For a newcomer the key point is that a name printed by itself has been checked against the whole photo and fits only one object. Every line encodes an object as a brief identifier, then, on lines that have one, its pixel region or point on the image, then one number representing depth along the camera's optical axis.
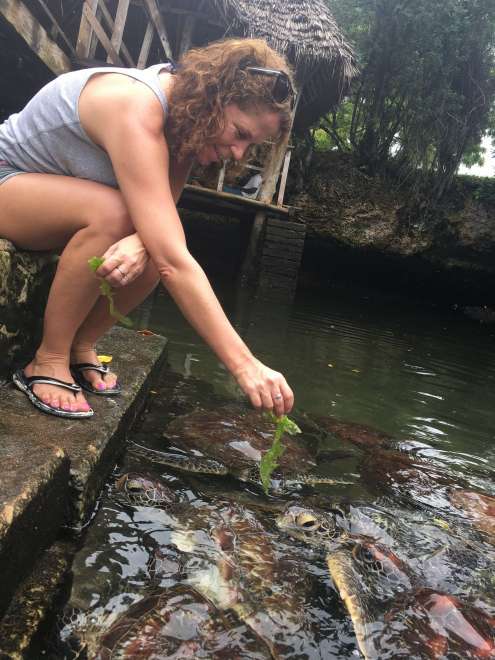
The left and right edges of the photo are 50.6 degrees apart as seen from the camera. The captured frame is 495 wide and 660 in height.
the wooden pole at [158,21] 7.41
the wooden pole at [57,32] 6.18
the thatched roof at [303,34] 8.93
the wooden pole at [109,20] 6.79
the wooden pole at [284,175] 10.17
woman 1.55
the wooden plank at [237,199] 9.71
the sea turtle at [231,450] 2.21
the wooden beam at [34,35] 4.96
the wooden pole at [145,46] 7.85
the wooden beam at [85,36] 6.48
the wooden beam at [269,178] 10.02
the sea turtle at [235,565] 1.35
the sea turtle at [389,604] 1.34
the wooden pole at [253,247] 10.81
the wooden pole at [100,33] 6.45
